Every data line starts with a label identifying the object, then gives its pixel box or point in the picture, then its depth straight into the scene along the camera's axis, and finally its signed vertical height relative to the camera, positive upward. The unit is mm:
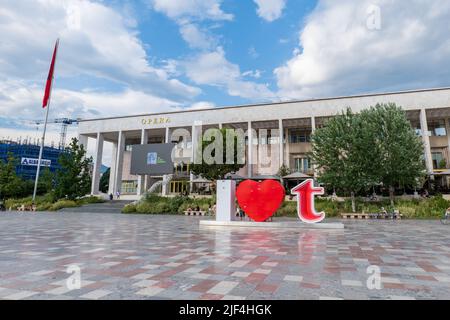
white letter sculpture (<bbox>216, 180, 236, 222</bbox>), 14672 -135
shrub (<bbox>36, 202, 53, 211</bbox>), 27891 -1205
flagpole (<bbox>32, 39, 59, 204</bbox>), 30000 +10134
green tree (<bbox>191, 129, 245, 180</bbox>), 29062 +4550
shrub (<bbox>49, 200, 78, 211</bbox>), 27797 -923
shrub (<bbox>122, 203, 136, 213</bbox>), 25531 -1203
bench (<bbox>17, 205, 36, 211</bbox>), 28138 -1347
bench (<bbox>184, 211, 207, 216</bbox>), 22953 -1353
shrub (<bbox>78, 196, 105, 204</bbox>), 32344 -520
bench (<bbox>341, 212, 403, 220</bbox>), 18933 -1186
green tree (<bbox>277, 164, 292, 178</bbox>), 32375 +3292
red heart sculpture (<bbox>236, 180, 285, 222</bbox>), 13594 +41
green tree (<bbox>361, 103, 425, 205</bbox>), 21062 +4039
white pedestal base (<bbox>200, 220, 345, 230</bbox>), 13094 -1360
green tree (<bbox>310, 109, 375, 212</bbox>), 20750 +3649
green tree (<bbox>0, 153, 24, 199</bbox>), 32344 +1842
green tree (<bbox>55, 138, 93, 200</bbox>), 29359 +2369
